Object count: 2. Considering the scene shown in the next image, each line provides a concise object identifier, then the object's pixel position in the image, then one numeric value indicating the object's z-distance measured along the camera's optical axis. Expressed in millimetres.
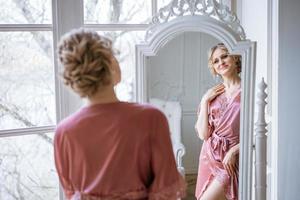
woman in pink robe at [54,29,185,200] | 1097
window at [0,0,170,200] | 1710
